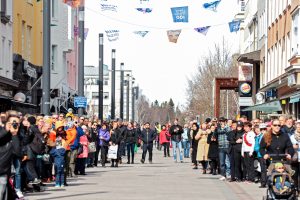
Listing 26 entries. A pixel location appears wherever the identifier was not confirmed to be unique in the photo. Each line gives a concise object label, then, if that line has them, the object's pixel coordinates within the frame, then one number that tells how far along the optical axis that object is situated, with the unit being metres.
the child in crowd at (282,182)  16.70
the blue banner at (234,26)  45.84
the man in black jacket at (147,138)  37.94
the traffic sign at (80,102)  41.03
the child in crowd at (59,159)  22.70
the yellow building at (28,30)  45.37
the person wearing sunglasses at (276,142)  18.62
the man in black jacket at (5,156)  15.28
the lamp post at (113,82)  61.34
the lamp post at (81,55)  38.72
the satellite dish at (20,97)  39.12
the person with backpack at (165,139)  50.74
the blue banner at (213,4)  36.50
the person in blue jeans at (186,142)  44.45
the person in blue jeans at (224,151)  27.03
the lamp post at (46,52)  29.66
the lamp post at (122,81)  71.31
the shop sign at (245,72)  59.12
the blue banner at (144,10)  36.37
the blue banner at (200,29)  40.50
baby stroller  16.73
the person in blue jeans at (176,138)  41.29
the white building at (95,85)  144.38
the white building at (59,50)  55.88
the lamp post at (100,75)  49.81
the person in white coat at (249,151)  25.66
